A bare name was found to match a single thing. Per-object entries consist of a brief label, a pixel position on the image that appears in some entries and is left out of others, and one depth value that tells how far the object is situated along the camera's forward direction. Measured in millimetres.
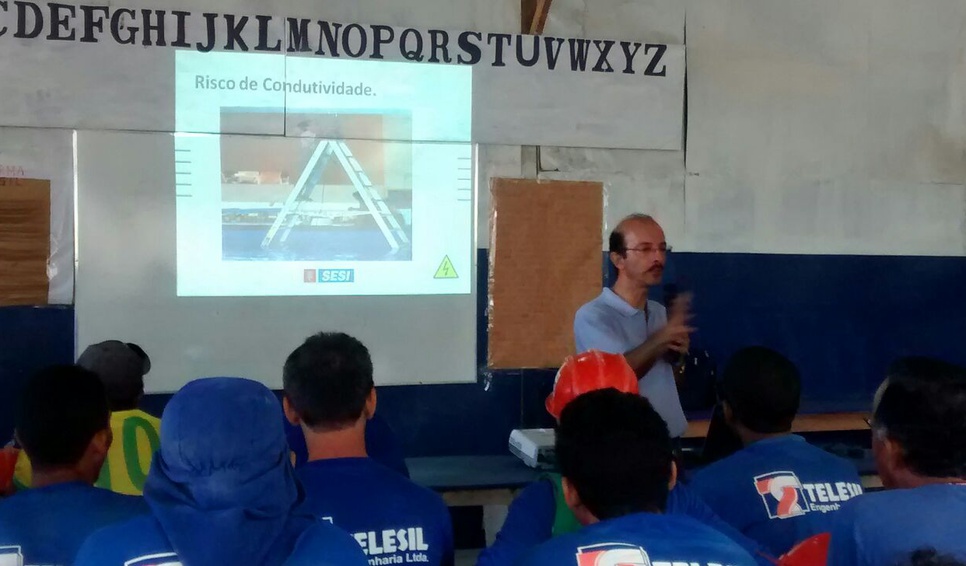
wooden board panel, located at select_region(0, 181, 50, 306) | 3340
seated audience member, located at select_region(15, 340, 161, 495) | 2141
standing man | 2891
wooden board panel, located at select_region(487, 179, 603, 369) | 3889
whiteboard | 3436
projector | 3539
